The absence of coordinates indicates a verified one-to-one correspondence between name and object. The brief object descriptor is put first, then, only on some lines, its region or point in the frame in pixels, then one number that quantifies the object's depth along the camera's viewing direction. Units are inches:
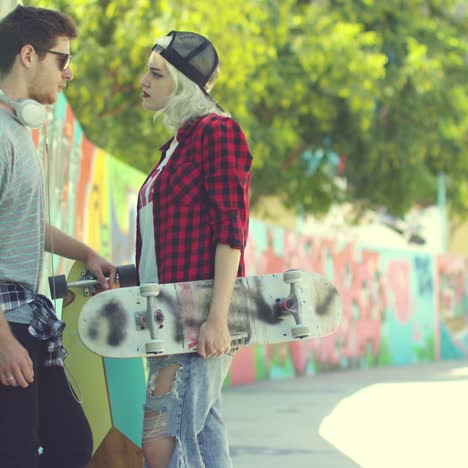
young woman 264.5
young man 242.2
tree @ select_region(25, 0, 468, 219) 1023.6
